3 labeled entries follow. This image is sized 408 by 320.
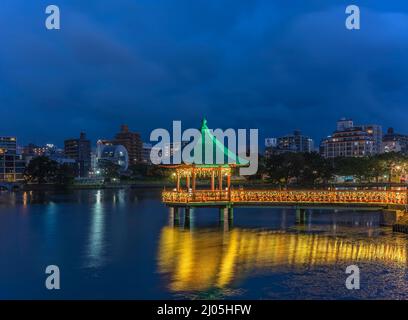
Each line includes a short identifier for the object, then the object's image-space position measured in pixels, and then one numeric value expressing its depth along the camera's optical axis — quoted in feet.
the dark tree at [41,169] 464.24
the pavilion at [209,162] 145.69
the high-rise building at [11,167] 577.84
